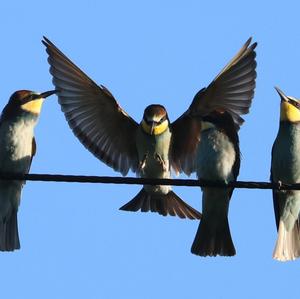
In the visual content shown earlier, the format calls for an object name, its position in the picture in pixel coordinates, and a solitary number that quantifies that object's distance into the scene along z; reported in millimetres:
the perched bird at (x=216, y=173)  14047
